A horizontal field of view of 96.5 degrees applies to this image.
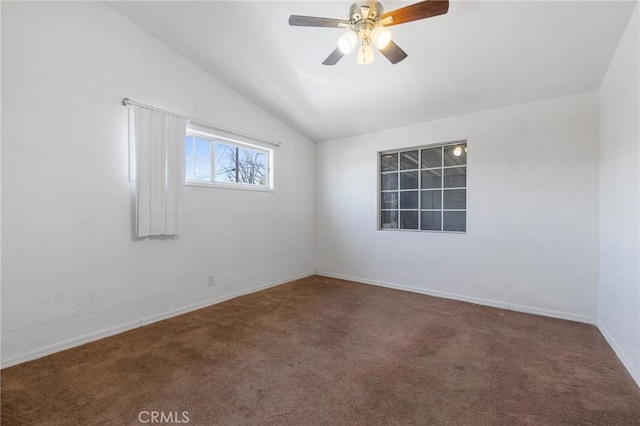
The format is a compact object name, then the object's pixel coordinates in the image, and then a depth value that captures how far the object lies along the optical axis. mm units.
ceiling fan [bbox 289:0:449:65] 1881
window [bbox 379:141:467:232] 3746
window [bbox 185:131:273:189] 3420
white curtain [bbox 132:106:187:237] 2760
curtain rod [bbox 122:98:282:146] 2729
